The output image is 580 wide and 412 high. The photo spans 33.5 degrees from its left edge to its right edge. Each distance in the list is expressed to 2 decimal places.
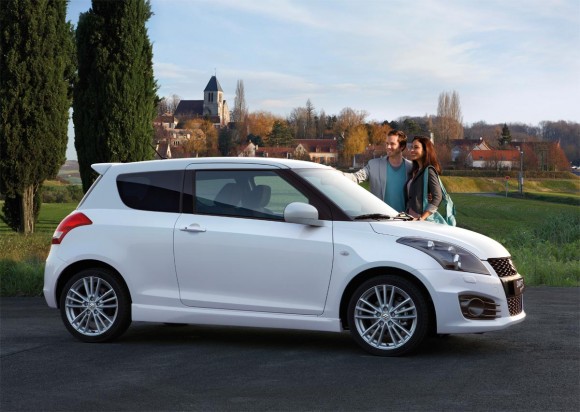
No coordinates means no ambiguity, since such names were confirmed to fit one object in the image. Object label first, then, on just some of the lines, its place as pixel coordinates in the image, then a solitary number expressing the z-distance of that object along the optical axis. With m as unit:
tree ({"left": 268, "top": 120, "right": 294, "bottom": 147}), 142.12
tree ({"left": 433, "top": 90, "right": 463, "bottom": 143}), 191.12
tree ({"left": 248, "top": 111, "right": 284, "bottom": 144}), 143.25
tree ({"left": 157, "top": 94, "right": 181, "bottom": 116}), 154.50
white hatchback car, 8.33
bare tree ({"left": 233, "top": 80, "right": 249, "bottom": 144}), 176.89
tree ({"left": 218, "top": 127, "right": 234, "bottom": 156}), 140.66
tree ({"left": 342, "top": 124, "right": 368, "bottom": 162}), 138.38
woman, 10.61
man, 10.77
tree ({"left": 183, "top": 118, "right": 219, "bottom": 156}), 132.38
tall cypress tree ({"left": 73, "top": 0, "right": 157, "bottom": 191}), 24.16
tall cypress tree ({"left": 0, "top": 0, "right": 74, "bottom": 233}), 26.20
